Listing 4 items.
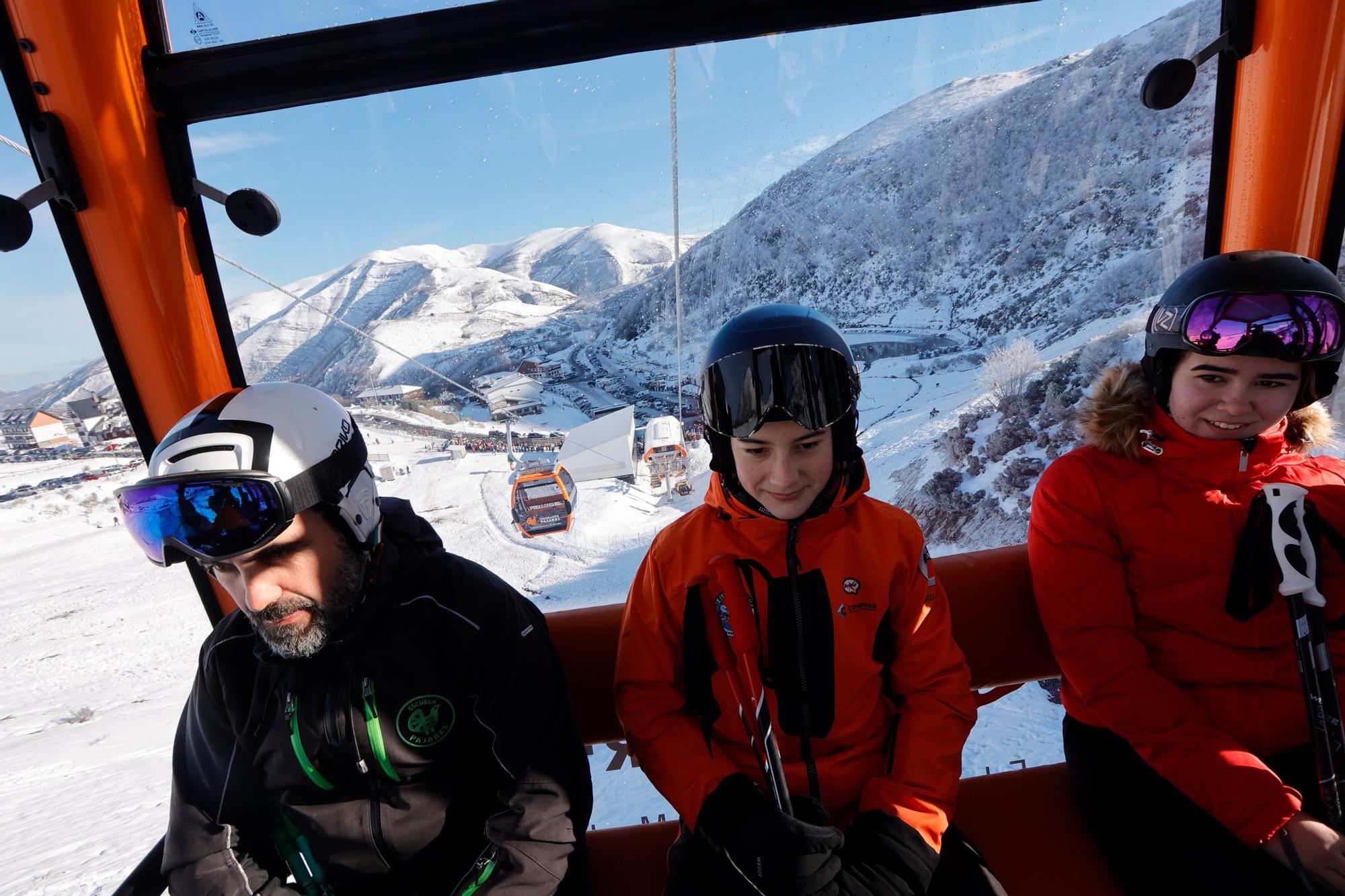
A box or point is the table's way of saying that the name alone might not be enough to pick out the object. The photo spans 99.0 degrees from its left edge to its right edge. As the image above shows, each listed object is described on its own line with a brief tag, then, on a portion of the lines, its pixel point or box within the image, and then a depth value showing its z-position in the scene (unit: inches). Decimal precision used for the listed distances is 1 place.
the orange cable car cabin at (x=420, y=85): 56.2
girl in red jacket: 52.6
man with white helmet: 44.8
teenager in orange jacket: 48.8
